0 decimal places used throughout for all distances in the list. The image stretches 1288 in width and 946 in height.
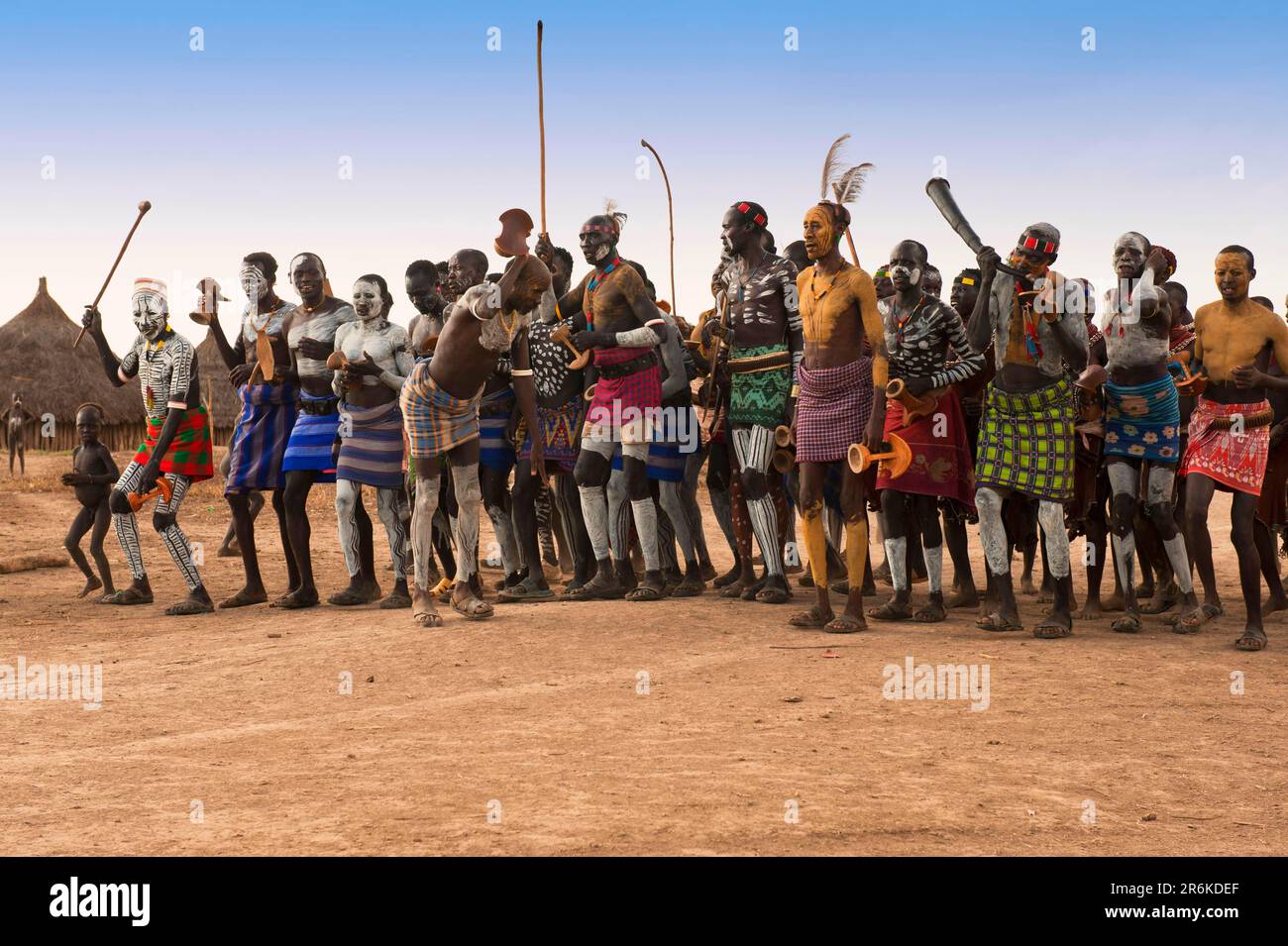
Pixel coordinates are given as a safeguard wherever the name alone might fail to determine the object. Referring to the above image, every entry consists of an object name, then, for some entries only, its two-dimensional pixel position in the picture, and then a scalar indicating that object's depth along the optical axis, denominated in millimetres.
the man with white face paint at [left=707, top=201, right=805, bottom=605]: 8719
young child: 10500
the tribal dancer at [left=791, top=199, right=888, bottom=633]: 7723
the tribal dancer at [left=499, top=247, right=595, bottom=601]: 9695
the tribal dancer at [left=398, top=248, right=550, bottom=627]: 7961
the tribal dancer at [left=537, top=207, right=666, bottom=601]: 8992
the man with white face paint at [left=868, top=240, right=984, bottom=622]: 8094
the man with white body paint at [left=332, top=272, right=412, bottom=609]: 9016
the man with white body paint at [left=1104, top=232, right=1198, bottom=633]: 7938
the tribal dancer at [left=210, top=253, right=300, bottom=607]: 9469
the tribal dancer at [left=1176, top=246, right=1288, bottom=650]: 7441
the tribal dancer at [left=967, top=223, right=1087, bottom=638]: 7594
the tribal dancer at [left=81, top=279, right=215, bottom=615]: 9414
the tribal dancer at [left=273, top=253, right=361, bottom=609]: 9266
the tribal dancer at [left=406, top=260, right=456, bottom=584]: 9289
